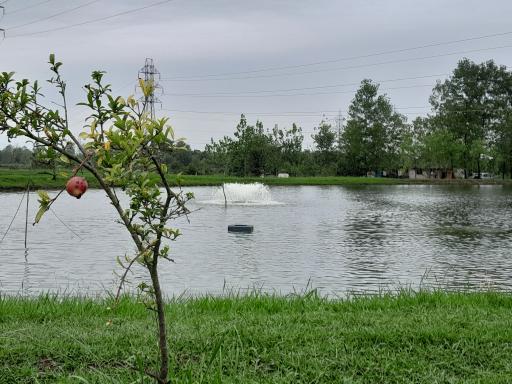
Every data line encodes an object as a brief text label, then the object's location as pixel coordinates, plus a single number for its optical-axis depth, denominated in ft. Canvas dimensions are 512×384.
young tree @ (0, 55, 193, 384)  9.01
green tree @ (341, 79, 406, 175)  313.12
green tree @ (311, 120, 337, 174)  320.70
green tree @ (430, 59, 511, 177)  299.17
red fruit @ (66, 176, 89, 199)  8.04
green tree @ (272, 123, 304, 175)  303.68
